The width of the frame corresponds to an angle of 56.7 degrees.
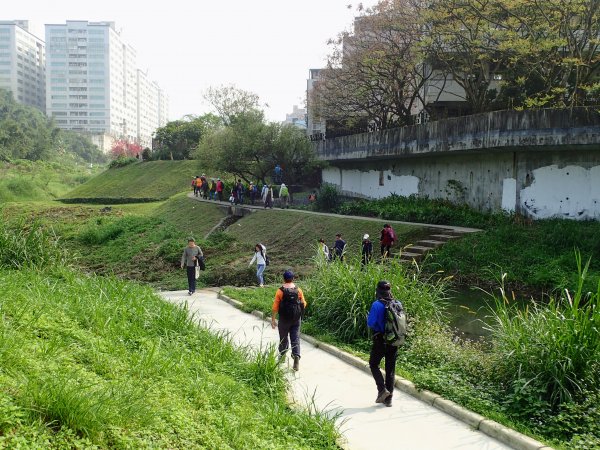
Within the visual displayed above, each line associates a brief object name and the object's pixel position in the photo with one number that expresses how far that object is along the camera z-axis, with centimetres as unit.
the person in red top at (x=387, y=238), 1733
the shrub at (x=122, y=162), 5925
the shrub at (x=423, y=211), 2072
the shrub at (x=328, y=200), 2883
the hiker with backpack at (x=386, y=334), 653
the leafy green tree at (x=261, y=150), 3048
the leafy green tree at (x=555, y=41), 1778
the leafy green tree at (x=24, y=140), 6397
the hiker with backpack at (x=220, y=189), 3569
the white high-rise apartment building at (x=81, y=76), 12538
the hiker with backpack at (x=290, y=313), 782
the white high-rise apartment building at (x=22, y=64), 12162
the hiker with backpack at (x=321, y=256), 1164
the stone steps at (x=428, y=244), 1809
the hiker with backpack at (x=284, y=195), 3081
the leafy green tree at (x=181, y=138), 5831
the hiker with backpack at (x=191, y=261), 1411
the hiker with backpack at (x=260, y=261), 1546
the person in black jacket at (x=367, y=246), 1655
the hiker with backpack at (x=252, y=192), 3234
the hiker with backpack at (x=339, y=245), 1630
